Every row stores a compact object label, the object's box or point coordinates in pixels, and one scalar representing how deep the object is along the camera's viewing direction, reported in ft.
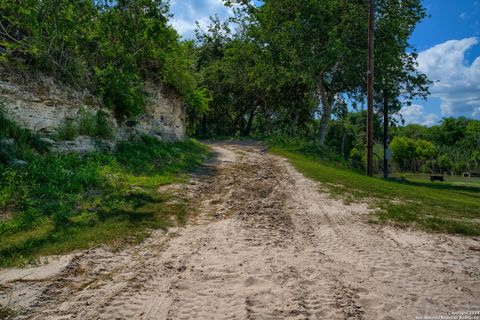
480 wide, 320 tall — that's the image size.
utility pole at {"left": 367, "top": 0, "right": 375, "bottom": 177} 49.88
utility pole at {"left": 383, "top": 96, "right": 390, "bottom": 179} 67.21
